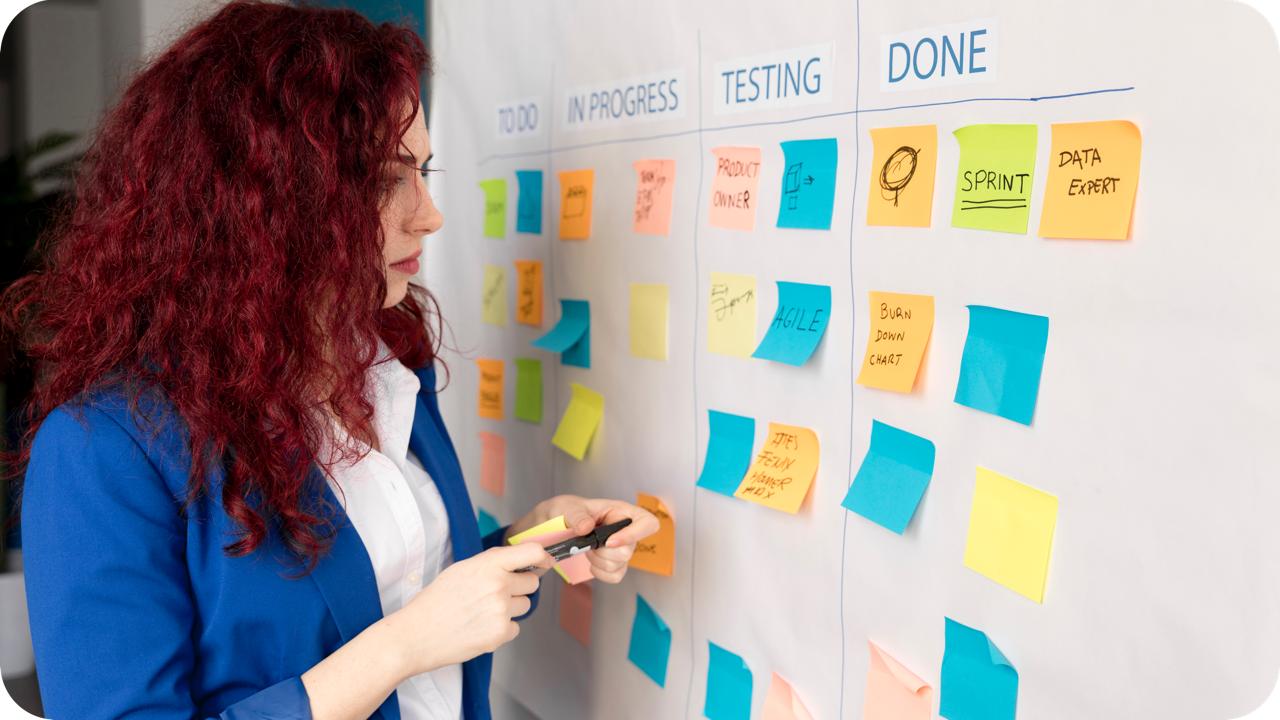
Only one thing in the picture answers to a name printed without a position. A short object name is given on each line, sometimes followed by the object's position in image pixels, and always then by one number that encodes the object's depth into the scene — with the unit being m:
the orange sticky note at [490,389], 1.52
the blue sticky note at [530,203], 1.39
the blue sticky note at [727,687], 1.06
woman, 0.83
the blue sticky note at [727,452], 1.04
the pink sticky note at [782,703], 0.99
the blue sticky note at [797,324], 0.93
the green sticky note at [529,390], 1.42
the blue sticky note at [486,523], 1.57
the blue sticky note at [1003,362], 0.73
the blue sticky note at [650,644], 1.20
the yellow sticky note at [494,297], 1.49
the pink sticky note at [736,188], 1.00
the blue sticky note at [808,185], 0.91
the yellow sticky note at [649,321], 1.16
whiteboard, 0.61
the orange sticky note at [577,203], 1.27
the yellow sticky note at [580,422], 1.29
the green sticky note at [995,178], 0.72
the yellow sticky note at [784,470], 0.96
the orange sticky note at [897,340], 0.82
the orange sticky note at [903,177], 0.81
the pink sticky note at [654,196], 1.13
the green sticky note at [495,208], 1.48
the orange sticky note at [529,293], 1.40
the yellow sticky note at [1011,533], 0.73
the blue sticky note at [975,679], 0.77
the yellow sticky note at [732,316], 1.02
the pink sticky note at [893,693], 0.85
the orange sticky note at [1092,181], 0.65
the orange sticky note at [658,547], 1.17
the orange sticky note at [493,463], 1.54
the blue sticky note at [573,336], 1.30
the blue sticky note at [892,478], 0.84
